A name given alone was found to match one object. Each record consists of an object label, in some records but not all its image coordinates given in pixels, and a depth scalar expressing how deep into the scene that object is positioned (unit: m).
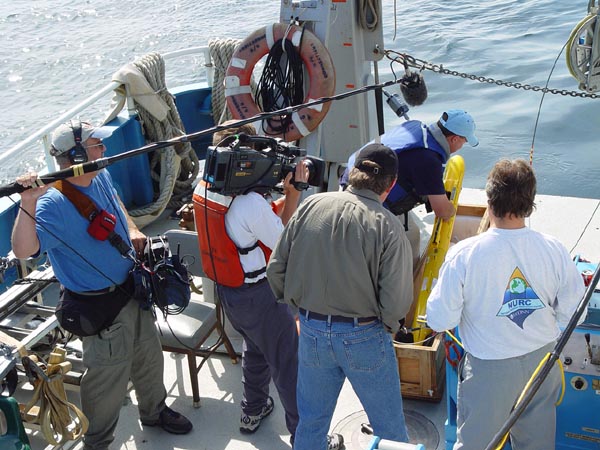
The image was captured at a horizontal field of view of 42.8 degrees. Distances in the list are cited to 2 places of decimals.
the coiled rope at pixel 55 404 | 3.41
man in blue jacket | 4.06
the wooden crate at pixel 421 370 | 3.86
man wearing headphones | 3.23
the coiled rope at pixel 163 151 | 6.38
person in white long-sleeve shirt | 2.67
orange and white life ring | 5.25
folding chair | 4.01
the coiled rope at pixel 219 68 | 6.90
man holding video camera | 3.37
